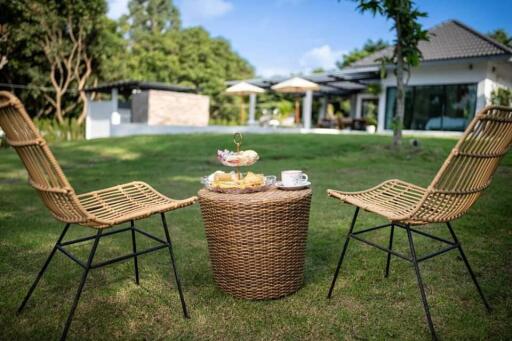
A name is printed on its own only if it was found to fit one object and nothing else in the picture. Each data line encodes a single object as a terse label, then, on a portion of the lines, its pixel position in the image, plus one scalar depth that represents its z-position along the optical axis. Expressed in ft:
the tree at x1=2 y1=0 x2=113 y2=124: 57.06
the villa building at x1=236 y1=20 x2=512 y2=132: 47.29
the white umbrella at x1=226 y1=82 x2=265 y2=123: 57.41
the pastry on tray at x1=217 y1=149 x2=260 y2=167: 8.07
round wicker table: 7.22
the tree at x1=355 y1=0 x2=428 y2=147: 26.91
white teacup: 7.94
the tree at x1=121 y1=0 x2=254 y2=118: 90.22
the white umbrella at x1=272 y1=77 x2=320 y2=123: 54.29
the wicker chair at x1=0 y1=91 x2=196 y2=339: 5.64
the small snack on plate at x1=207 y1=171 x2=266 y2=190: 7.82
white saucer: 7.88
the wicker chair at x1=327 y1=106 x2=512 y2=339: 5.97
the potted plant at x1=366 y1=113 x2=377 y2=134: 55.93
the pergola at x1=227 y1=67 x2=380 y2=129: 55.21
